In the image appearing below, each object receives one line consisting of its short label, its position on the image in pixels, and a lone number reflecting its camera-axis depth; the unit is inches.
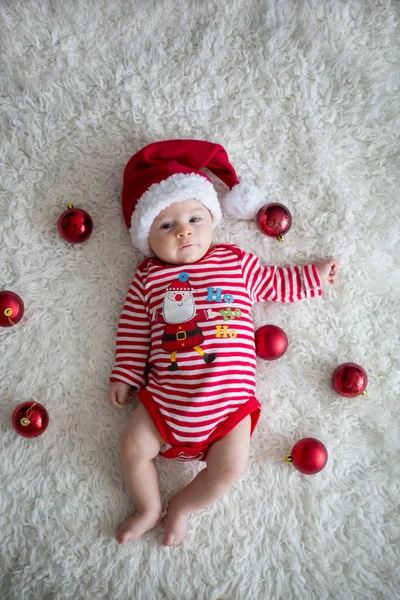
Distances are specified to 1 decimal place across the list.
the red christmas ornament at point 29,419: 47.3
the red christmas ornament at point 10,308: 48.0
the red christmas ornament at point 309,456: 47.1
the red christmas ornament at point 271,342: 48.6
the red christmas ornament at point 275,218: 49.7
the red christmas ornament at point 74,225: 49.3
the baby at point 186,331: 45.2
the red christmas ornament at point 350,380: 48.3
